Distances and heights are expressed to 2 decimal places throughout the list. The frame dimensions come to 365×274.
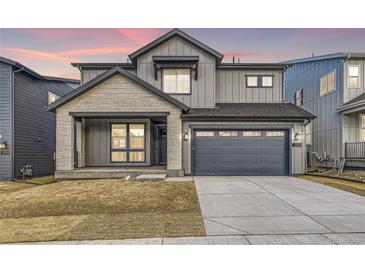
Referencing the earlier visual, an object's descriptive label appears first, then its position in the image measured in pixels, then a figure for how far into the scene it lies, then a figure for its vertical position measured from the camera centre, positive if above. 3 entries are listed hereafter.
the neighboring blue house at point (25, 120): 12.35 +0.93
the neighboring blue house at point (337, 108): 13.58 +1.66
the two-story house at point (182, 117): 11.41 +0.96
